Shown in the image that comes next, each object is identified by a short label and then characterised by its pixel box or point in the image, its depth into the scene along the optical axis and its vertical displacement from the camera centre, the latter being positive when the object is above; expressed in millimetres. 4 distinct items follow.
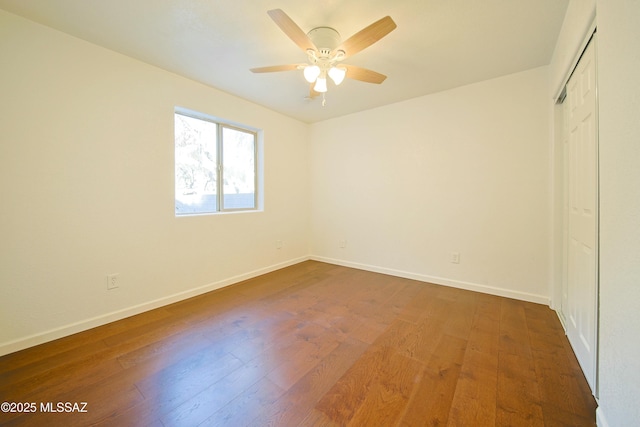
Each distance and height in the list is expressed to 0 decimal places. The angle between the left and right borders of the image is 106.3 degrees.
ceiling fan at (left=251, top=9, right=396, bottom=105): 1509 +1189
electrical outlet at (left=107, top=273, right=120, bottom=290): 2246 -660
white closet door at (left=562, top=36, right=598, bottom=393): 1382 -35
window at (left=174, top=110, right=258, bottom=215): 2932 +627
